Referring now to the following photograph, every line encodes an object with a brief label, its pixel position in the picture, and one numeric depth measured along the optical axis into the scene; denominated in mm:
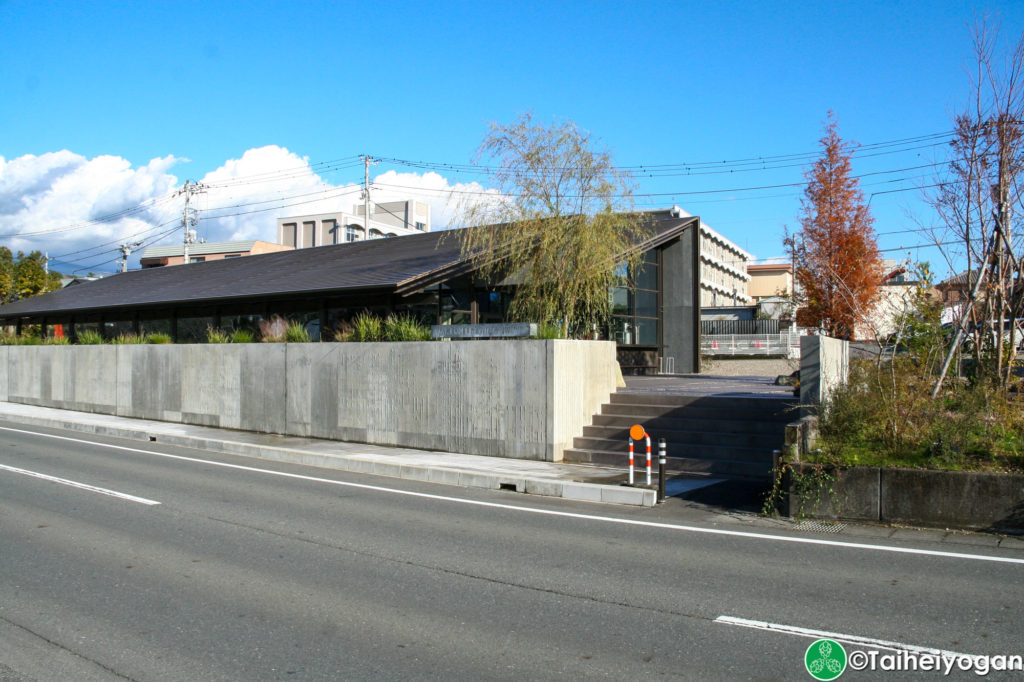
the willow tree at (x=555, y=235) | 18516
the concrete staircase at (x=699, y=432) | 12820
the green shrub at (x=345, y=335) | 18062
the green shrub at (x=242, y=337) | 21156
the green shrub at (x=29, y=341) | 29906
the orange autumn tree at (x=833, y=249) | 22991
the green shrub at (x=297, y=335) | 19266
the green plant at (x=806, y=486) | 9602
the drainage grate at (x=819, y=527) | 9031
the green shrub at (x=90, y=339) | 26798
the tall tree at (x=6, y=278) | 52562
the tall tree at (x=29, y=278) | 55500
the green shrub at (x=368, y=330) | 17656
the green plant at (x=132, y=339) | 25062
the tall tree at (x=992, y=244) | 11336
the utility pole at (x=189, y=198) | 58975
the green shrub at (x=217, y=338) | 21531
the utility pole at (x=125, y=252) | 68375
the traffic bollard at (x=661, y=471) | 10688
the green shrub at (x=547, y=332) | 15297
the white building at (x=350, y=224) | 88750
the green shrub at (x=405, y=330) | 16942
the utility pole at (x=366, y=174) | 50531
